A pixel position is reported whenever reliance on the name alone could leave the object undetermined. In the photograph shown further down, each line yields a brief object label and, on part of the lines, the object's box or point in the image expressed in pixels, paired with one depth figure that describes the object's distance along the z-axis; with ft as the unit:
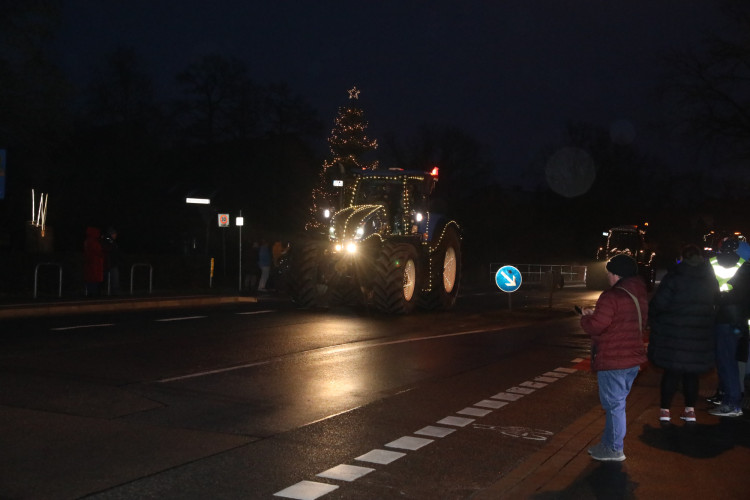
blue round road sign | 72.33
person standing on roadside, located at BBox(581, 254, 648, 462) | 24.09
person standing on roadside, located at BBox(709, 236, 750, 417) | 30.48
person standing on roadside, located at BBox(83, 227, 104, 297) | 76.64
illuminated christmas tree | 177.99
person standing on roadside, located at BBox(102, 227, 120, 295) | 81.30
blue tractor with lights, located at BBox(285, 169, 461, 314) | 66.90
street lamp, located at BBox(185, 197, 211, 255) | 92.07
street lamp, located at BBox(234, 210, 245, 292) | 99.95
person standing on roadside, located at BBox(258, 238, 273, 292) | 101.30
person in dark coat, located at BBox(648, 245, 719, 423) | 27.71
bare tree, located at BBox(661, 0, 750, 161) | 111.63
